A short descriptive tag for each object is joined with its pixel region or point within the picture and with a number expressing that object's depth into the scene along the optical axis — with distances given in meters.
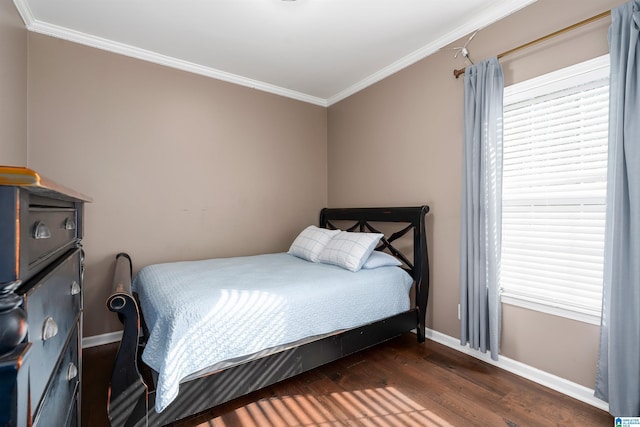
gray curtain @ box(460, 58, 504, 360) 2.22
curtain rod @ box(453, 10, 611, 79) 1.74
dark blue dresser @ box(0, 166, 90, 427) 0.47
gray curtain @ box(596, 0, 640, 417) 1.59
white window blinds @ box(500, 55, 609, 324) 1.86
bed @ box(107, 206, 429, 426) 1.50
